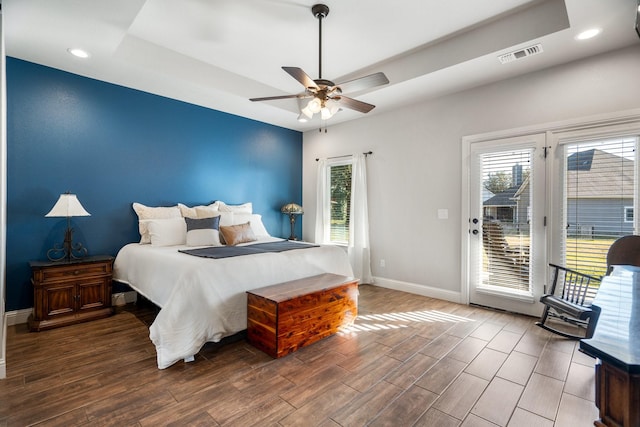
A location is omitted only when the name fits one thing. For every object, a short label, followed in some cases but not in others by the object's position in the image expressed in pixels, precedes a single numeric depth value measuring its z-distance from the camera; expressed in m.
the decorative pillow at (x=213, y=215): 4.11
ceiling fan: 2.53
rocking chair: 2.46
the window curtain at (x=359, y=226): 4.88
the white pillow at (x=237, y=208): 4.57
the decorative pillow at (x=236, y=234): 3.81
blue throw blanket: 2.92
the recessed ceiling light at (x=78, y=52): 2.93
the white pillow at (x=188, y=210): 4.12
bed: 2.32
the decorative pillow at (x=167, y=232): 3.62
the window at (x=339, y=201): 5.30
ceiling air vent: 2.83
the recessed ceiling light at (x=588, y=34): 2.56
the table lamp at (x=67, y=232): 3.08
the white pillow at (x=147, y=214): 3.79
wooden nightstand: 2.92
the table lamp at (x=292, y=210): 5.38
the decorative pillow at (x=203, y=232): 3.60
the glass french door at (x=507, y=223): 3.33
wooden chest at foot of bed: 2.45
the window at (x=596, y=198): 2.83
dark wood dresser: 0.72
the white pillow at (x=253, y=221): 4.38
